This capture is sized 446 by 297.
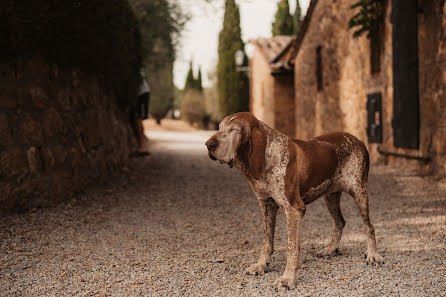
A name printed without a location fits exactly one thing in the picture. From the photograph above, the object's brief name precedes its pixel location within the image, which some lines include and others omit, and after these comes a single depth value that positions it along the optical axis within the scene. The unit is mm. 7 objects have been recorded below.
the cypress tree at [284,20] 34906
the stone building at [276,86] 19188
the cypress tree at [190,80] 40594
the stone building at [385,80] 7730
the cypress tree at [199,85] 40469
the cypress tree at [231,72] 30391
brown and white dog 3078
